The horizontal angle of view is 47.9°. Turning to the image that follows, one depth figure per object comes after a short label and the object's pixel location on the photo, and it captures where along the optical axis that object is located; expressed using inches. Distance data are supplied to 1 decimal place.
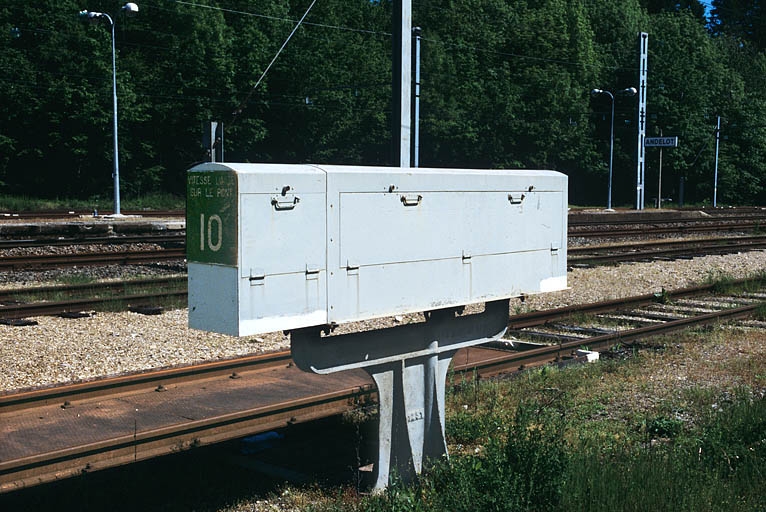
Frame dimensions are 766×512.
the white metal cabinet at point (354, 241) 169.6
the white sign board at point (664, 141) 1722.4
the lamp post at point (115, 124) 1187.9
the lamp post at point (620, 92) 1696.6
